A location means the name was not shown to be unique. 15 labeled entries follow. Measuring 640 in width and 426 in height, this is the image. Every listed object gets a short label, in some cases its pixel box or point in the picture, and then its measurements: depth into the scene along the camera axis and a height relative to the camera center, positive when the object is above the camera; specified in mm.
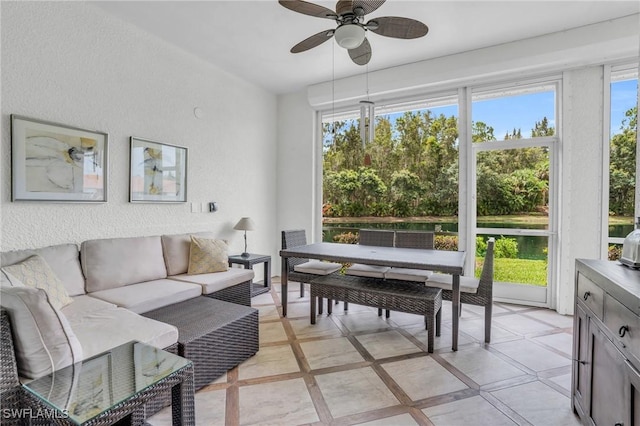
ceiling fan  2092 +1345
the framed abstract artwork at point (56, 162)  2383 +384
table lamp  4149 -208
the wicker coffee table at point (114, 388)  1148 -723
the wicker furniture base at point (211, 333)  2018 -850
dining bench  2588 -757
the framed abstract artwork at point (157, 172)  3219 +400
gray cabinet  1139 -572
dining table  2604 -435
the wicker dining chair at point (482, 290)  2727 -693
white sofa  1841 -688
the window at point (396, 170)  4195 +598
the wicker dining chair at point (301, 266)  3515 -656
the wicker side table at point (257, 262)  3954 -695
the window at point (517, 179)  3697 +400
